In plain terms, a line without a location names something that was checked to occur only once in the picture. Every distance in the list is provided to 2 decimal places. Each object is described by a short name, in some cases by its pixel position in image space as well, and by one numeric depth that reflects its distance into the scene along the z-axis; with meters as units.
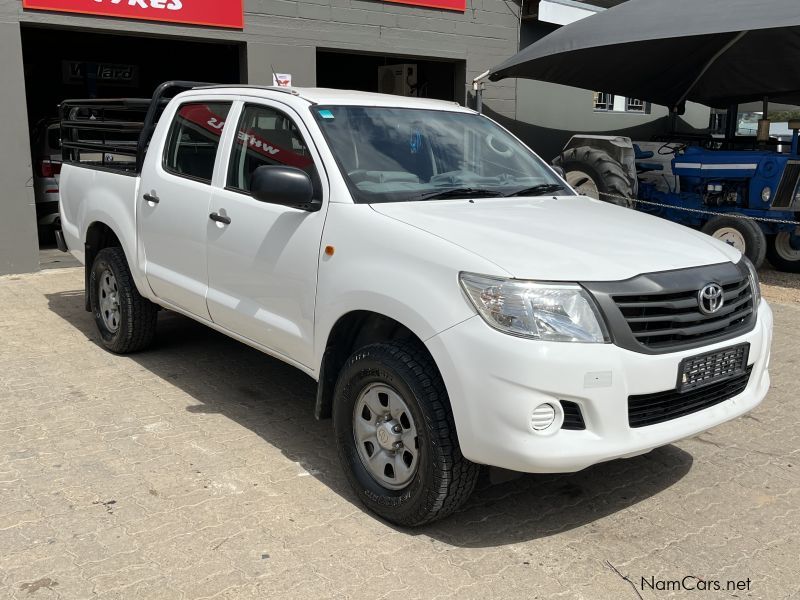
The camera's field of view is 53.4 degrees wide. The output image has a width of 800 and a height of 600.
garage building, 8.65
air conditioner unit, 12.99
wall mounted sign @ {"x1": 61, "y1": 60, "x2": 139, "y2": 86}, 16.41
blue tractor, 9.59
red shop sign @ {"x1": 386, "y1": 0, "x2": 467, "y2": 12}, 11.23
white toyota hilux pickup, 3.12
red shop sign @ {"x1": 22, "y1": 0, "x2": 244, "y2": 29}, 8.60
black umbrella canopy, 9.79
